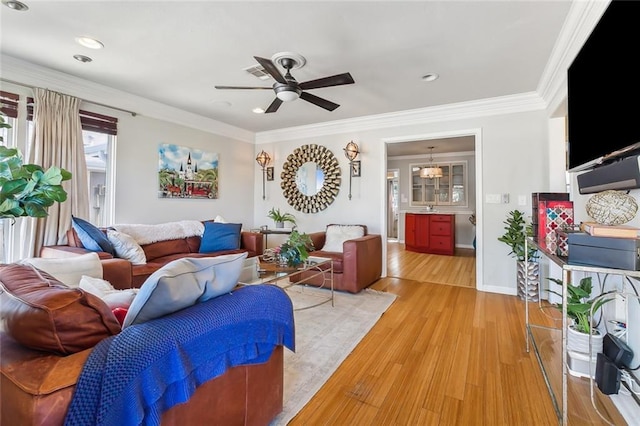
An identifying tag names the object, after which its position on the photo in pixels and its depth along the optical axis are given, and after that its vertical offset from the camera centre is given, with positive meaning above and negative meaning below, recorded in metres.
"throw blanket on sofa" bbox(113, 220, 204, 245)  3.31 -0.17
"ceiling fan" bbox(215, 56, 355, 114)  2.24 +1.11
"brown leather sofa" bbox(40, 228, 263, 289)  2.41 -0.40
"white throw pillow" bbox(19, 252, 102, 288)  1.77 -0.34
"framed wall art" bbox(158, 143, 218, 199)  3.95 +0.65
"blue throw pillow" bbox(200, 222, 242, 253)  3.79 -0.26
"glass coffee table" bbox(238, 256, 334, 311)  2.48 -0.51
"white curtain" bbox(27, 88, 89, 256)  2.80 +0.63
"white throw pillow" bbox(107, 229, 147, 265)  2.90 -0.31
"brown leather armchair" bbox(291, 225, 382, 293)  3.45 -0.58
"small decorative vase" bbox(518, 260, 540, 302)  3.19 -0.66
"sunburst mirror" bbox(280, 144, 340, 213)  4.71 +0.68
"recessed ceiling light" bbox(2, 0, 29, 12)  1.91 +1.40
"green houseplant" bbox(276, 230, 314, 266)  2.78 -0.32
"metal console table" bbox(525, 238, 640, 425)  1.31 -0.96
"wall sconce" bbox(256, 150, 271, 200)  5.16 +1.05
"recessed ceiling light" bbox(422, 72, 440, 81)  2.92 +1.47
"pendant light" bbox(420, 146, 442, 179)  6.91 +1.15
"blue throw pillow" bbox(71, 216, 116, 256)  2.72 -0.20
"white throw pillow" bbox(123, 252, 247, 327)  0.98 -0.25
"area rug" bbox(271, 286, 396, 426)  1.73 -0.97
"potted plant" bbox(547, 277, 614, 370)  1.73 -0.64
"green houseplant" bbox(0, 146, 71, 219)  1.14 +0.11
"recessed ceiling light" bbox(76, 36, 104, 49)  2.33 +1.42
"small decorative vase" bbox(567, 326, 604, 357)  1.77 -0.74
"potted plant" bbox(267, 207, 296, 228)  4.89 +0.02
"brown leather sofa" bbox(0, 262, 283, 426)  0.71 -0.50
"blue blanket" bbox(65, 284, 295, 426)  0.76 -0.45
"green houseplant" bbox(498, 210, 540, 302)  3.21 -0.34
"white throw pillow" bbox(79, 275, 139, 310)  1.30 -0.37
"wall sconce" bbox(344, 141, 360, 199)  4.39 +0.98
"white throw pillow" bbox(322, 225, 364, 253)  4.14 -0.23
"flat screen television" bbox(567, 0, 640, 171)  1.19 +0.65
